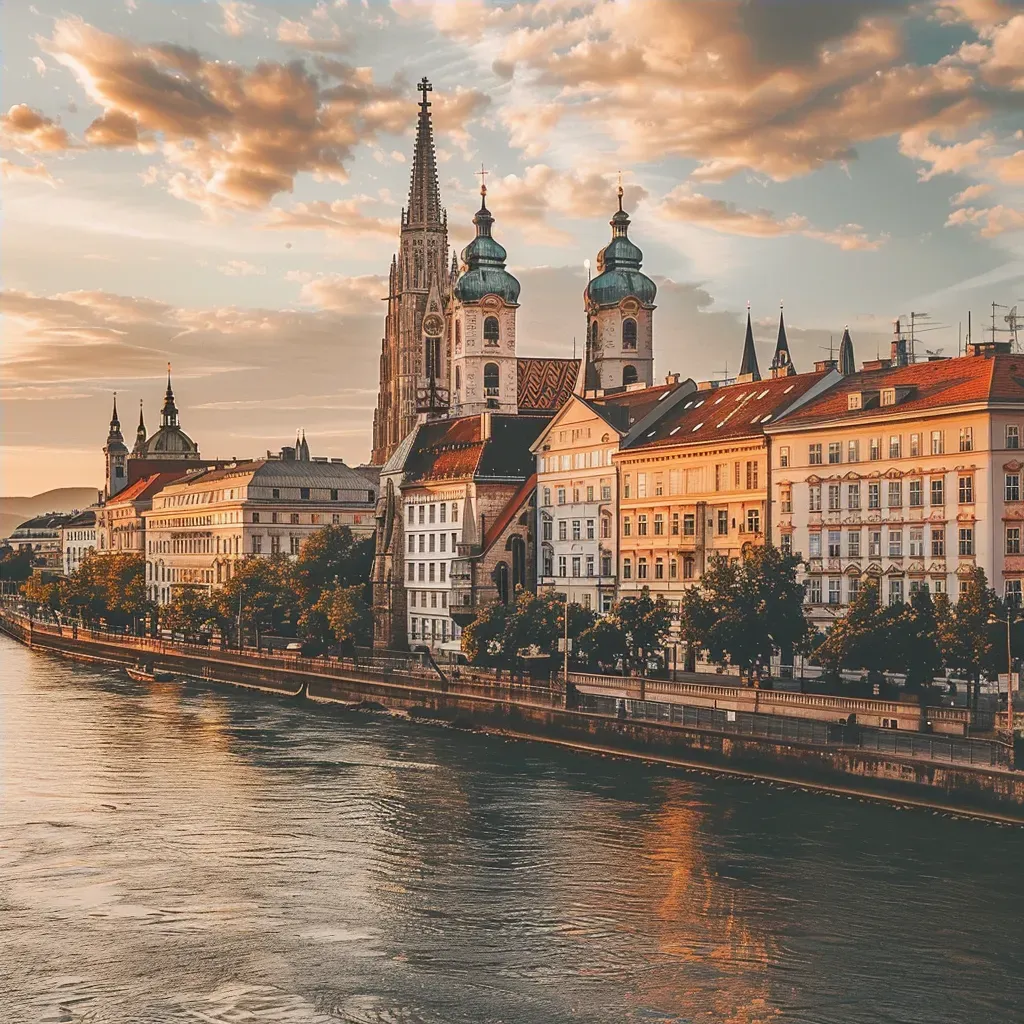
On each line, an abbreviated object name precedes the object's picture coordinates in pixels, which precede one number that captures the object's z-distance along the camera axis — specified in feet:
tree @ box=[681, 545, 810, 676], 266.36
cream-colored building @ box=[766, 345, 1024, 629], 264.72
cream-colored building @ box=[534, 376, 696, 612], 352.90
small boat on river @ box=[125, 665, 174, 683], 410.31
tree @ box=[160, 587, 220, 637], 472.03
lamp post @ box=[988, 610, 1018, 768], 200.75
